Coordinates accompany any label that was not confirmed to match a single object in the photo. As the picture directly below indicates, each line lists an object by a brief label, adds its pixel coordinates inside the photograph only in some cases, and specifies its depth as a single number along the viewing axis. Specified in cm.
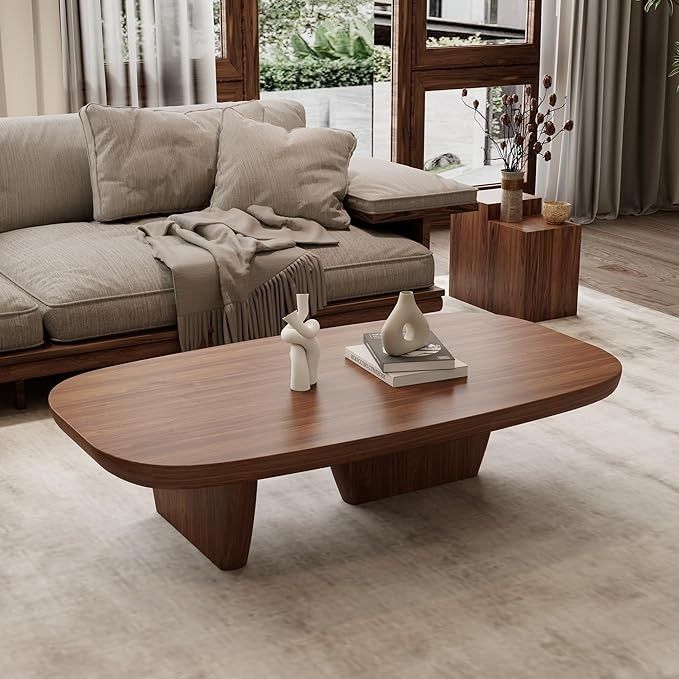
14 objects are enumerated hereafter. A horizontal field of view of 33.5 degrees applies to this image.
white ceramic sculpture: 274
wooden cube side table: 450
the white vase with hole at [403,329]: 283
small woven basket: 454
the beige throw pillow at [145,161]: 417
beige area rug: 228
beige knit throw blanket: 380
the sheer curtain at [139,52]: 508
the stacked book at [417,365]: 282
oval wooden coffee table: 242
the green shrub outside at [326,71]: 577
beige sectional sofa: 361
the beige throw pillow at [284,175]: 421
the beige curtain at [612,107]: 621
